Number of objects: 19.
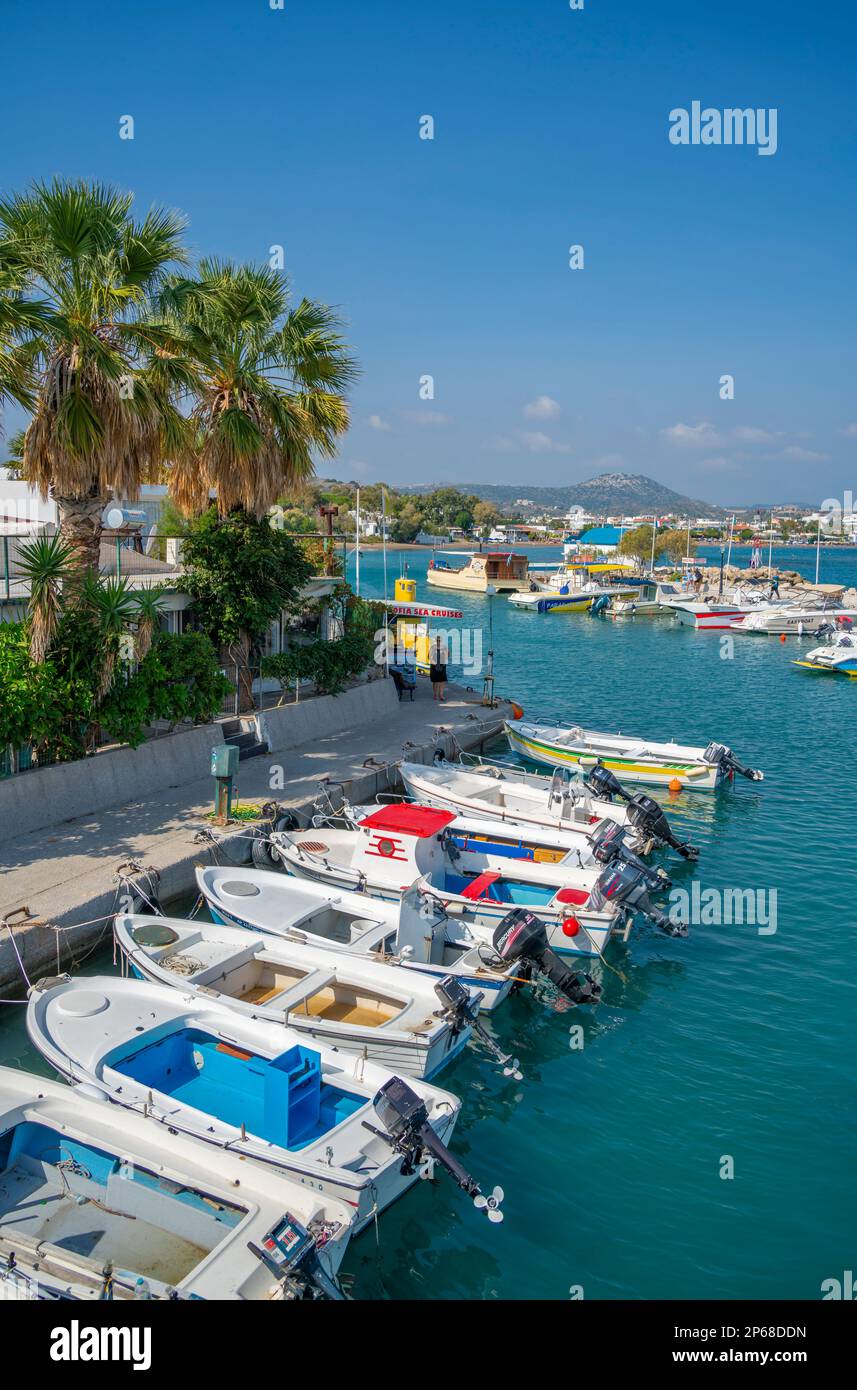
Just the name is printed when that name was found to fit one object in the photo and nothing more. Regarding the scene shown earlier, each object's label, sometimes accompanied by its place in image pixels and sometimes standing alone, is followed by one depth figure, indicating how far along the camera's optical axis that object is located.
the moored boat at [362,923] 14.16
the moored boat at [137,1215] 7.70
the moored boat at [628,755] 26.56
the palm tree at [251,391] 22.73
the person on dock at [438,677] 32.66
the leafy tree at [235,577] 23.69
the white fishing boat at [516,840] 18.78
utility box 18.00
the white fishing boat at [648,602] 83.56
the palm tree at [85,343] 17.83
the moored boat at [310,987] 11.84
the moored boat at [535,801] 20.70
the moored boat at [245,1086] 9.55
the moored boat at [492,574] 100.06
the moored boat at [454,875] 16.20
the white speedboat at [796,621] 67.62
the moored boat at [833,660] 50.34
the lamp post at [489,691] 31.67
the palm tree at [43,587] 17.28
